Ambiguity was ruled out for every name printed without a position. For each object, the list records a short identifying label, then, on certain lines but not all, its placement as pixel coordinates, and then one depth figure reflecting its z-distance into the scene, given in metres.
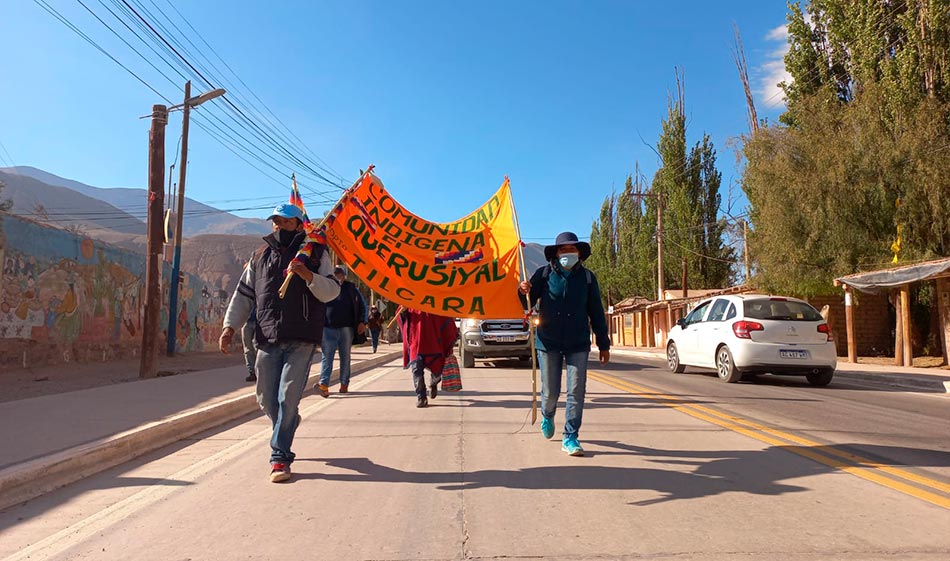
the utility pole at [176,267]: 19.88
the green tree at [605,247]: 58.67
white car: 11.43
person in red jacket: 8.87
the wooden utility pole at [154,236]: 12.65
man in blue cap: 4.87
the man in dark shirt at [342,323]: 9.77
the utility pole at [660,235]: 37.44
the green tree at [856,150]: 19.95
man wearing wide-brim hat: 5.65
